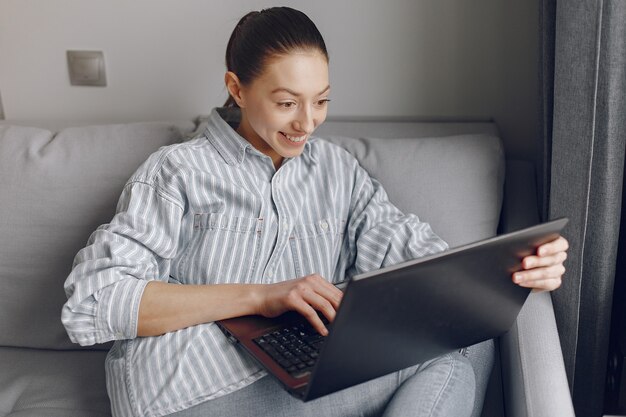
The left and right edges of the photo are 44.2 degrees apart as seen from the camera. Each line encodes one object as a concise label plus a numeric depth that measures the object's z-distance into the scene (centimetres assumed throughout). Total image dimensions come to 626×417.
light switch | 188
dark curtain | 126
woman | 119
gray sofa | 152
